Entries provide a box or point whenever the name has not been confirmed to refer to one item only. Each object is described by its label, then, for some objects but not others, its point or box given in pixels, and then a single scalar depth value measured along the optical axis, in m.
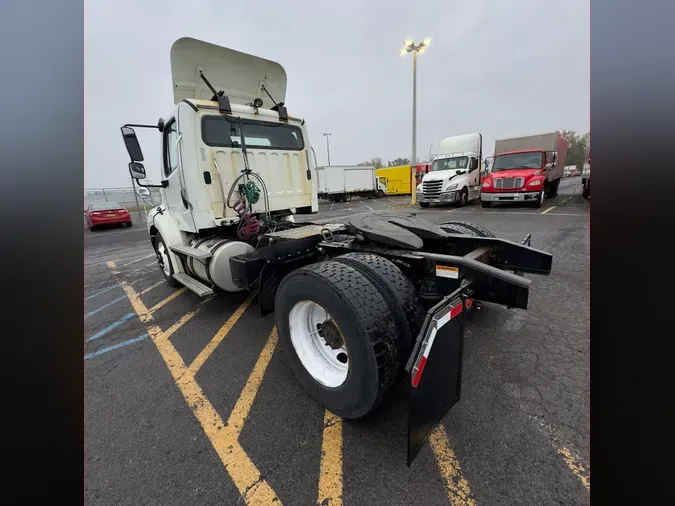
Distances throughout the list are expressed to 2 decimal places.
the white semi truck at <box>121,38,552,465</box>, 1.97
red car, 15.89
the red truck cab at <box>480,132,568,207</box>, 13.27
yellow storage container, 28.88
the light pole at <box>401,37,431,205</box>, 17.94
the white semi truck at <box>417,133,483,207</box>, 15.90
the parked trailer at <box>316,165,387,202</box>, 26.28
